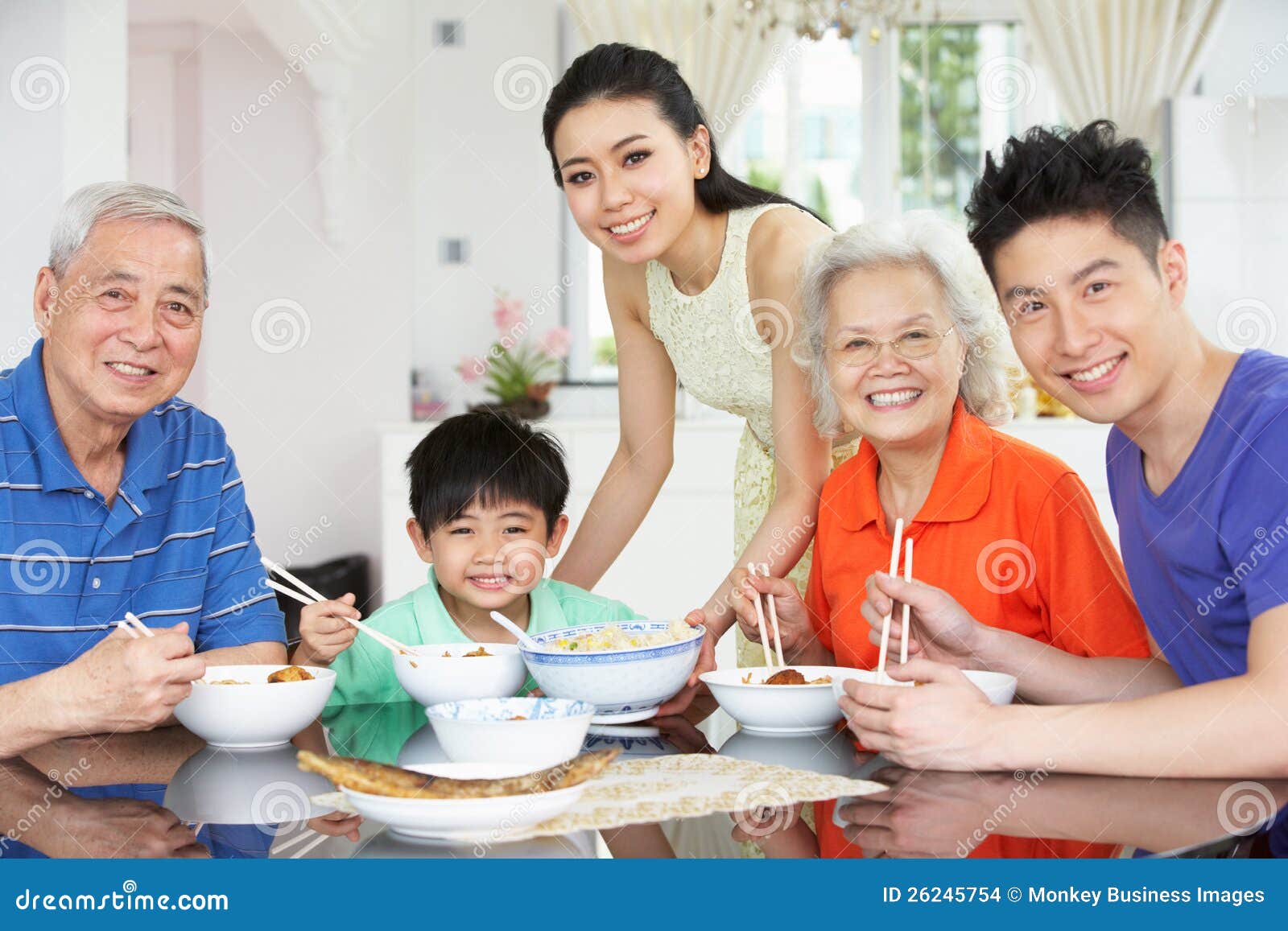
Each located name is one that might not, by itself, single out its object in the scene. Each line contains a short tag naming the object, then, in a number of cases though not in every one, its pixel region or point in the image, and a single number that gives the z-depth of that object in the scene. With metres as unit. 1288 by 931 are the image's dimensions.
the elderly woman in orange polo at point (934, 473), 1.61
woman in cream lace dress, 1.98
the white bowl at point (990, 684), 1.28
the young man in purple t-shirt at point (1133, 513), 1.14
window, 5.16
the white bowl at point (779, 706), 1.33
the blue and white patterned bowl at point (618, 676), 1.40
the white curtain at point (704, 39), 4.95
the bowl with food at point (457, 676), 1.50
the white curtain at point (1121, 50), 4.98
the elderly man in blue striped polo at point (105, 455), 1.61
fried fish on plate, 0.97
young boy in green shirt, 1.81
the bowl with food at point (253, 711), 1.30
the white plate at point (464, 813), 0.94
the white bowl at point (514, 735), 1.13
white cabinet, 4.47
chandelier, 3.76
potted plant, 4.82
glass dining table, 0.93
